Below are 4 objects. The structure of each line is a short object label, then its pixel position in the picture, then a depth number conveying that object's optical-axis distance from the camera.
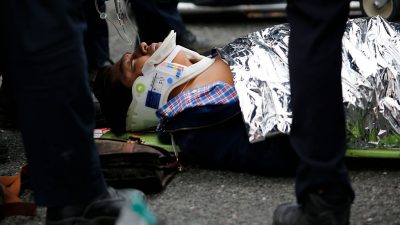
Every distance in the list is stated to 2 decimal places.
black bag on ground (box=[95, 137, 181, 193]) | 5.31
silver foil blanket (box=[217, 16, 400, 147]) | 5.53
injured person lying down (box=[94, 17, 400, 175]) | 5.57
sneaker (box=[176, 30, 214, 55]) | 8.95
